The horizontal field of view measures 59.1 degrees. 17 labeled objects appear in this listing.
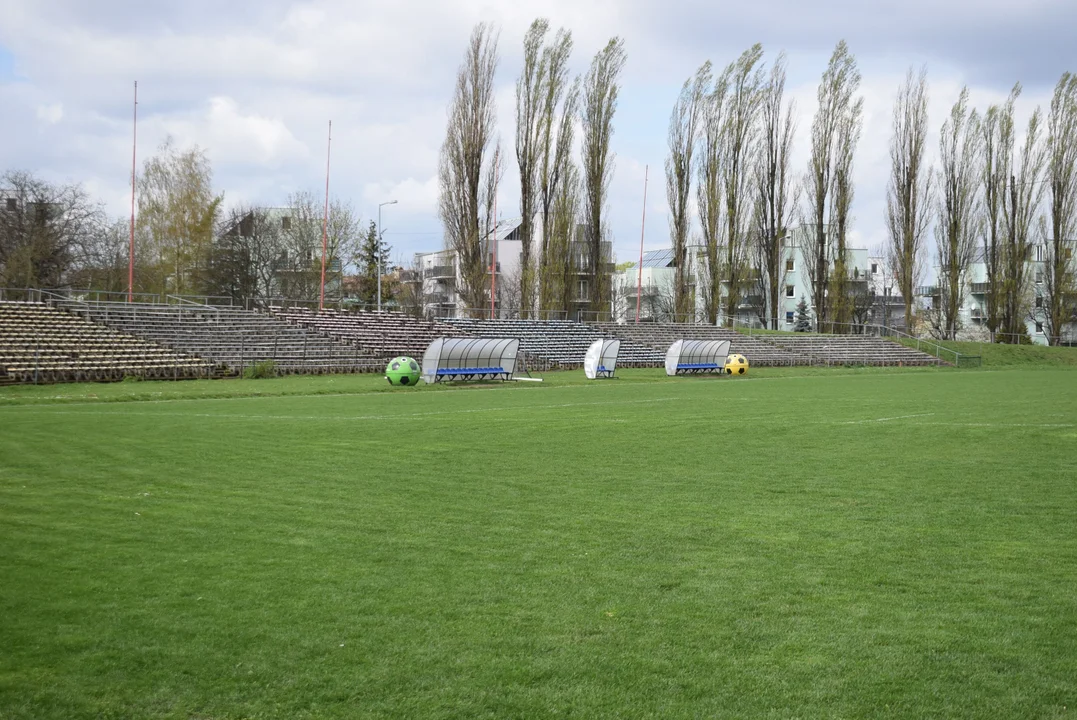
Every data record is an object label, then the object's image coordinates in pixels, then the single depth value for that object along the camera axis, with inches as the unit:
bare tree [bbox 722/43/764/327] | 2438.5
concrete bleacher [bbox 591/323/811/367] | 2092.8
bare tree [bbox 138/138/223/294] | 2209.6
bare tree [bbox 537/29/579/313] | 2251.5
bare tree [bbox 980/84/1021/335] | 2458.2
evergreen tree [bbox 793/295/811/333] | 2717.5
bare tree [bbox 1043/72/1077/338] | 2418.8
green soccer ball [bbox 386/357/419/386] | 1245.7
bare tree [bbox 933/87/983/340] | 2448.3
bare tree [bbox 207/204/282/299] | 2359.7
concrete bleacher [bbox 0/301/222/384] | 1159.6
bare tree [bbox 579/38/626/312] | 2292.1
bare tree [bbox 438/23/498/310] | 2150.6
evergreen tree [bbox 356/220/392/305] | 2923.2
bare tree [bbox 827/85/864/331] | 2425.0
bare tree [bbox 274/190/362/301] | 2536.9
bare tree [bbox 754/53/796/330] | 2450.8
